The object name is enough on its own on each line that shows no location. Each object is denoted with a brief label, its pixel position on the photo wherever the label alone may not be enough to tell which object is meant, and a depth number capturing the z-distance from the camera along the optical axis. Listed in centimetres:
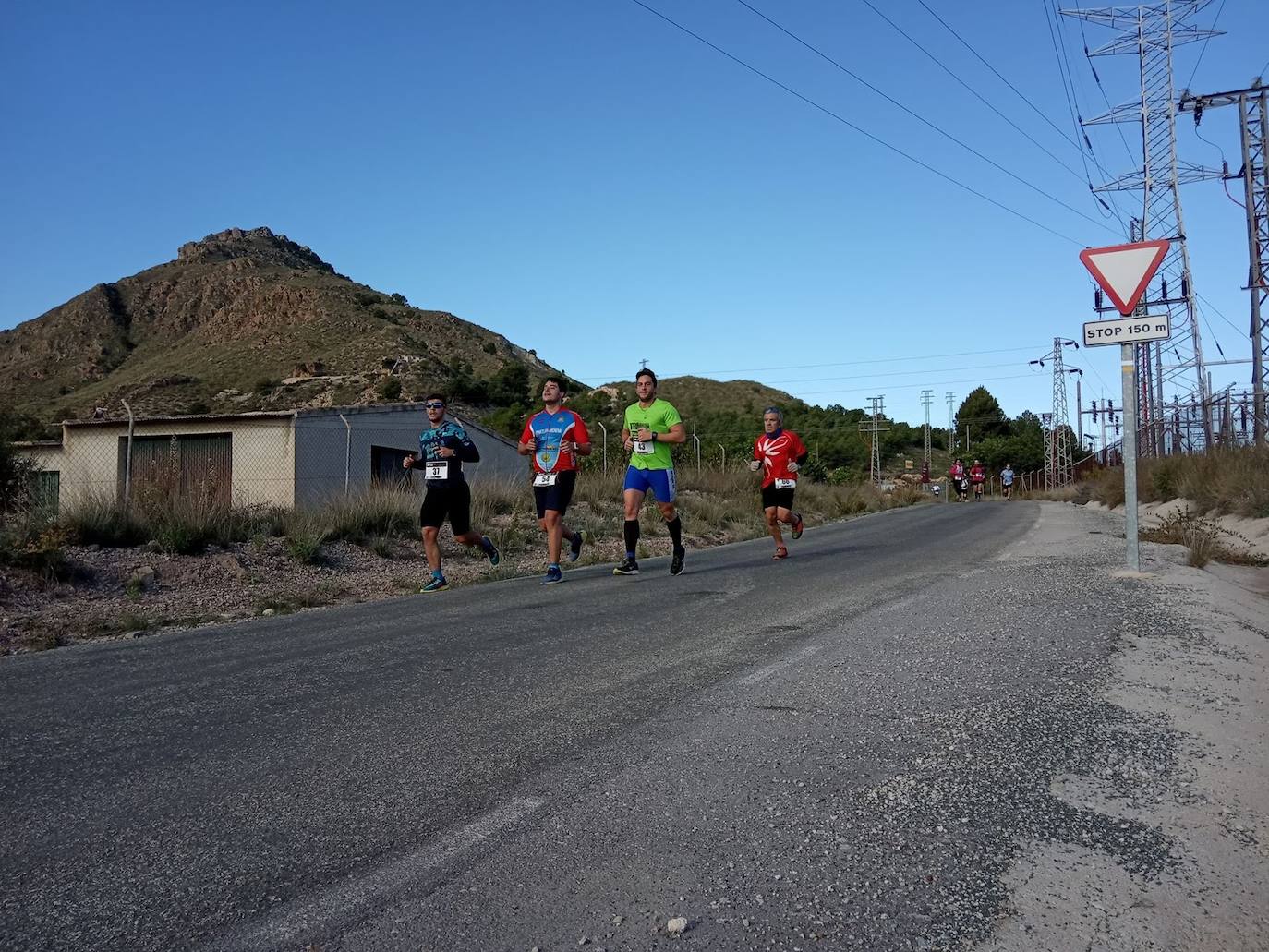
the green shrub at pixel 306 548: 1063
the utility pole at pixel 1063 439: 6531
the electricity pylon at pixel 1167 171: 3506
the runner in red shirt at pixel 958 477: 4500
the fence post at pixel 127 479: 1127
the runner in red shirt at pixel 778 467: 1151
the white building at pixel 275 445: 2367
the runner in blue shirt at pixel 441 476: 934
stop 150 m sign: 838
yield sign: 855
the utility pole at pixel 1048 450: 6457
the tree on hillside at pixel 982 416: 10388
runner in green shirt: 986
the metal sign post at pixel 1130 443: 859
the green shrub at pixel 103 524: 1008
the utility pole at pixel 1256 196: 2322
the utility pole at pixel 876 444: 7262
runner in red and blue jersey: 939
